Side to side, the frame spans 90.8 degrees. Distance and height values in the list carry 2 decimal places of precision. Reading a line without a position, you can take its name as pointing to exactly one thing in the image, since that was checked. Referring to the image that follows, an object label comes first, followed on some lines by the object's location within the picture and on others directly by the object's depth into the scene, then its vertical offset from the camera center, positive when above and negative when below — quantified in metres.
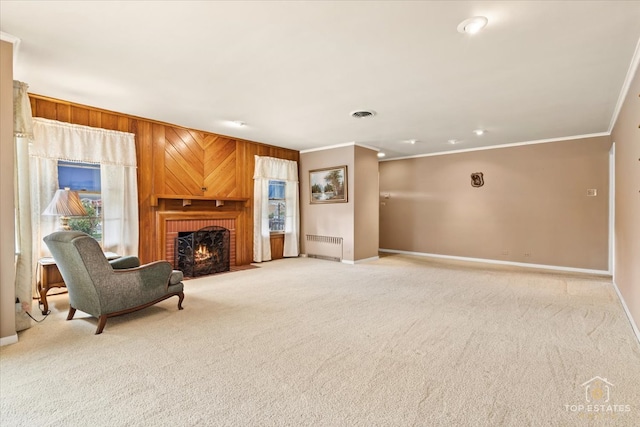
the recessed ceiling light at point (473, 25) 2.33 +1.40
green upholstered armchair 2.87 -0.65
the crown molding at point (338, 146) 6.64 +1.41
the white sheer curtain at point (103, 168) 3.98 +0.62
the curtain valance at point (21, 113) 2.93 +0.95
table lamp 3.63 +0.08
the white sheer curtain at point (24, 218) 3.04 -0.04
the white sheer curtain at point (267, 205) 6.67 +0.13
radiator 6.89 -0.82
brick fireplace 5.20 -0.20
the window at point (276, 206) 7.09 +0.12
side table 3.42 -0.72
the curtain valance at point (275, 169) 6.67 +0.94
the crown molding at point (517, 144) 5.70 +1.34
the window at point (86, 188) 4.30 +0.35
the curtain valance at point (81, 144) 4.01 +0.96
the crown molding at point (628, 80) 2.81 +1.34
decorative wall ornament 6.98 +0.67
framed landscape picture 6.76 +0.58
